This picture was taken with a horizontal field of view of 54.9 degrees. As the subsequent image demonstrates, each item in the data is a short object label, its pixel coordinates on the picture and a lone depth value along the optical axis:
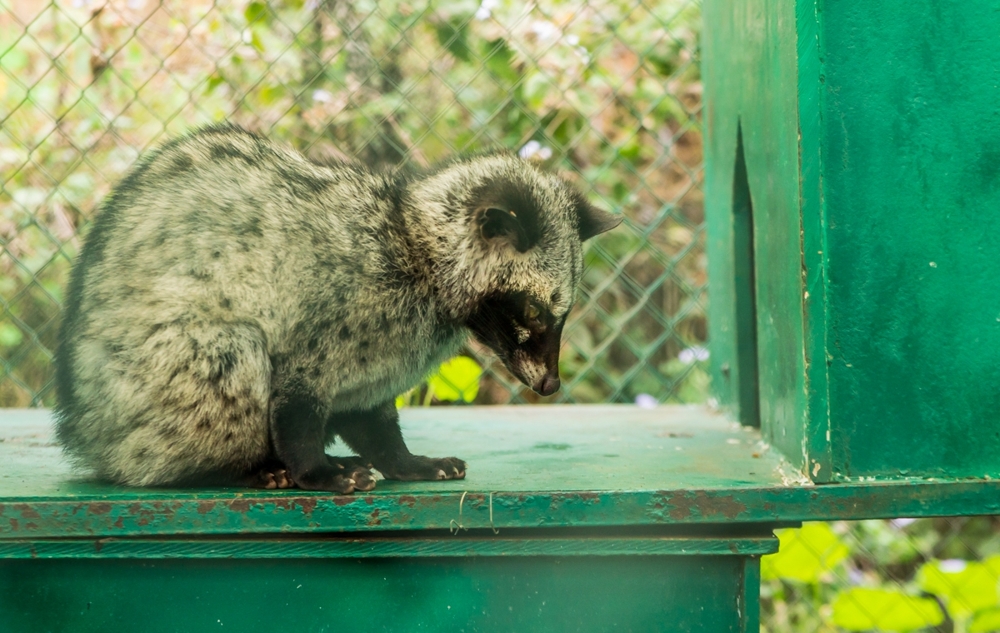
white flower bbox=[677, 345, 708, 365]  4.76
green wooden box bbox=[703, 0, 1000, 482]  2.30
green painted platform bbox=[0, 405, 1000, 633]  2.28
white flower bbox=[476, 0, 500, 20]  4.37
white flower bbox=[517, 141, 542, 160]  4.66
